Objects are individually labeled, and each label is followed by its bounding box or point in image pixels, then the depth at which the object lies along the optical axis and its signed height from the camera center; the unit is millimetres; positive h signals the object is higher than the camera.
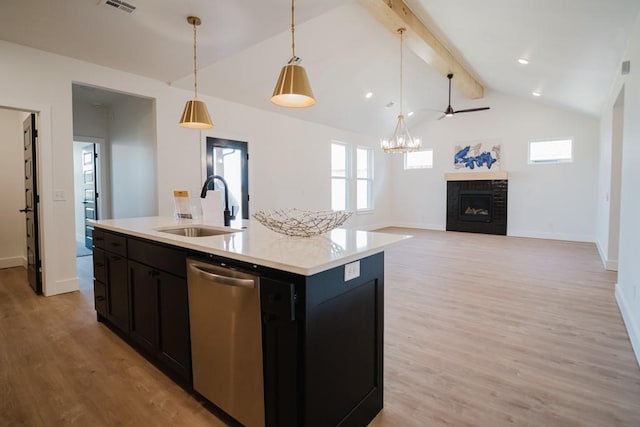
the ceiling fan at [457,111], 6078 +2000
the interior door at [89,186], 6022 +198
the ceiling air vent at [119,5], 2632 +1581
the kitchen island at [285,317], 1253 -567
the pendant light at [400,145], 5551 +882
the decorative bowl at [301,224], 1823 -160
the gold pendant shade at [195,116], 2686 +669
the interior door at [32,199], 3594 -31
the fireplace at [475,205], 7949 -251
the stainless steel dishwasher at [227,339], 1384 -665
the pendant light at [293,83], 1854 +650
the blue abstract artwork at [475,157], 7863 +964
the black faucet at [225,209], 2572 -108
